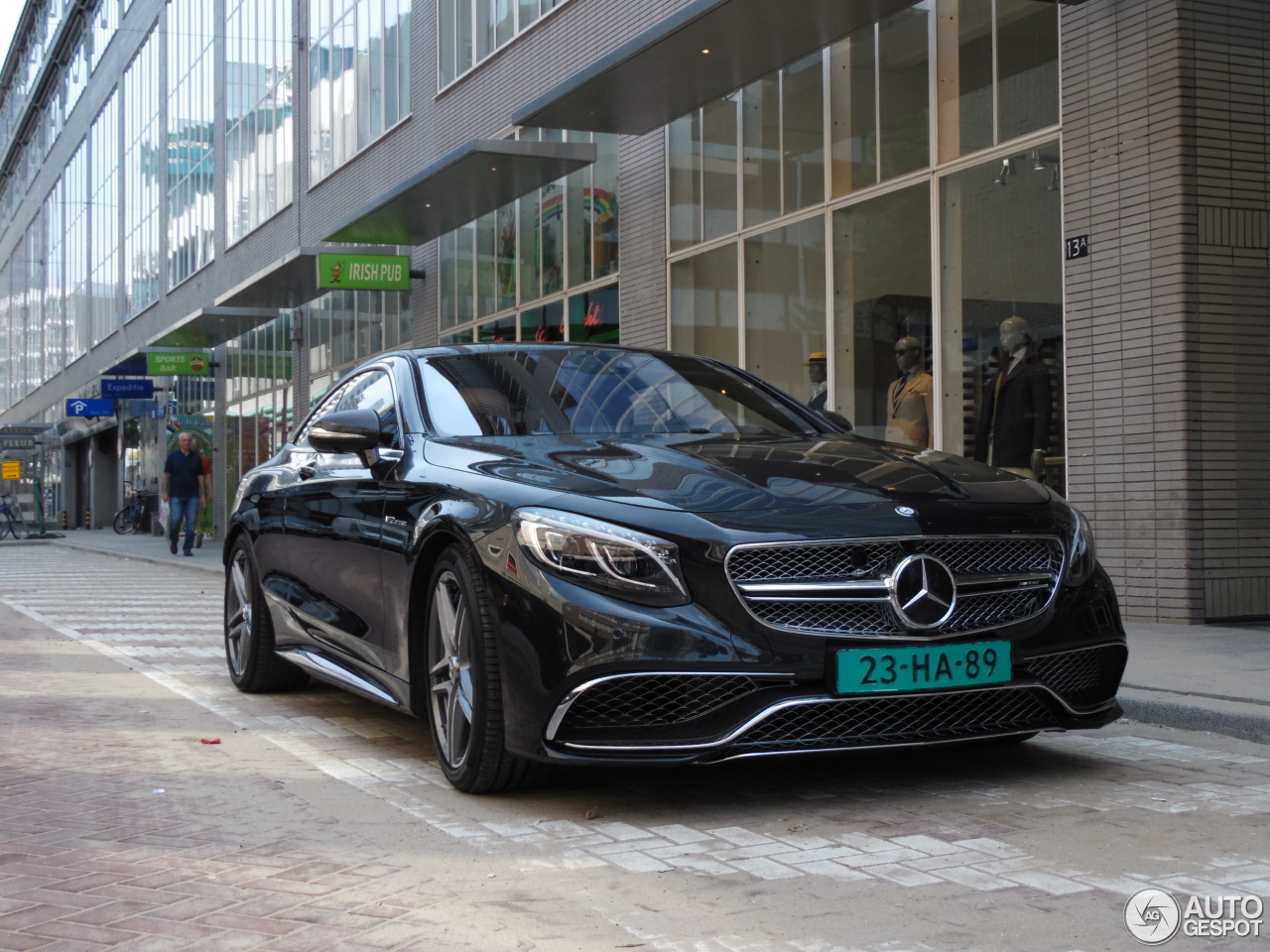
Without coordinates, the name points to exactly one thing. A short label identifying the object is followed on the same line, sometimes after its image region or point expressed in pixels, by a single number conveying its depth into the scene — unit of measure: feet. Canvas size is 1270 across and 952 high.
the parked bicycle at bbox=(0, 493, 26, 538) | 119.65
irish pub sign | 69.26
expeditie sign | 128.16
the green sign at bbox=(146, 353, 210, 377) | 111.86
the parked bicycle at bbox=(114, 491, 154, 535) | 129.76
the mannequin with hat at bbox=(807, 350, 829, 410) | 42.50
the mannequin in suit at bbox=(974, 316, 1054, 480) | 33.55
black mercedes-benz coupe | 13.28
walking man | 79.87
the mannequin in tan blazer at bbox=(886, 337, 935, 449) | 37.91
